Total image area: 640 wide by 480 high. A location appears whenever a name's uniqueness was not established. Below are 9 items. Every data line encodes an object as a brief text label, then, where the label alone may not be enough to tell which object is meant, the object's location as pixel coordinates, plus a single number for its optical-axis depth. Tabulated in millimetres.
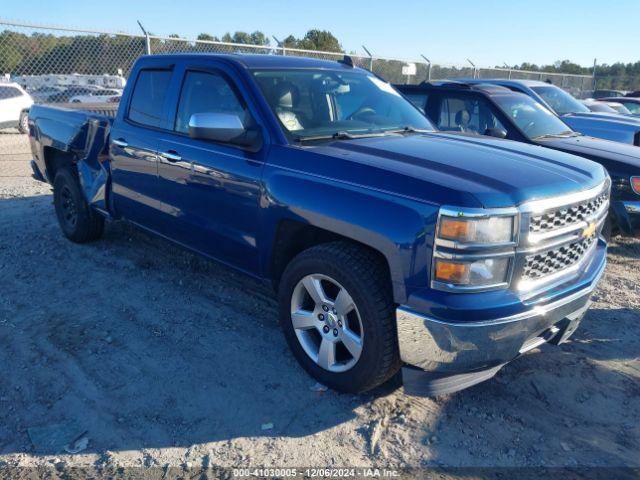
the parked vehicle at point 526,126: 5465
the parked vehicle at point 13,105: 15359
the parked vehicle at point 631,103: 16422
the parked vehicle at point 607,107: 13502
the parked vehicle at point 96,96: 18000
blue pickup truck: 2623
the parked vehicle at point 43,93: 16484
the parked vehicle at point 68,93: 16016
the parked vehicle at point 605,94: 22906
